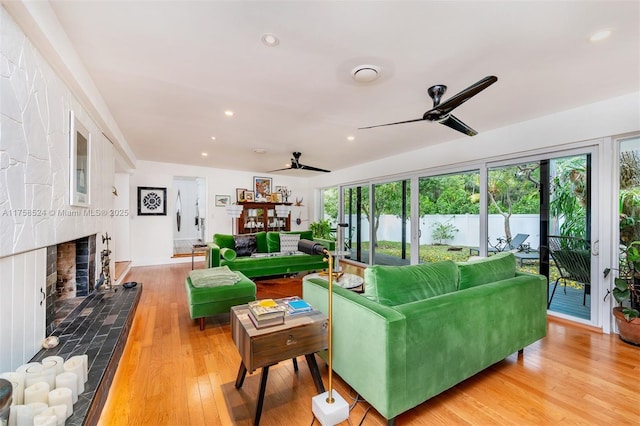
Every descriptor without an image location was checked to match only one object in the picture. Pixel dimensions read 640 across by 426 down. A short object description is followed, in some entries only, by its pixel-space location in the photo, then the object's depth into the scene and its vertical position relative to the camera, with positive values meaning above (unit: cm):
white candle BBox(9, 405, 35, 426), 110 -83
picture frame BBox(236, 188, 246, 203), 743 +56
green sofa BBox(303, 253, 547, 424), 150 -71
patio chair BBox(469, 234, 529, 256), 370 -41
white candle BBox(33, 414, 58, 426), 108 -84
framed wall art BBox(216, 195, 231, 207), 720 +39
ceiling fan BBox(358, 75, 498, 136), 193 +91
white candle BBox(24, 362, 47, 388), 130 -80
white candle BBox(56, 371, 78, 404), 132 -84
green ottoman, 289 -88
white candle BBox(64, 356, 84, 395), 141 -82
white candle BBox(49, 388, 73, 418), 122 -84
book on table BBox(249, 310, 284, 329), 161 -65
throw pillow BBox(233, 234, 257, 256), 508 -57
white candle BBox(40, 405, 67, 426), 114 -85
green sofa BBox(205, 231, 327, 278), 442 -76
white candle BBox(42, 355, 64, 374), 143 -81
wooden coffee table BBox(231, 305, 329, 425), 152 -76
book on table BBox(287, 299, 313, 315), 184 -65
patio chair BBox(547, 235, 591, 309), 310 -50
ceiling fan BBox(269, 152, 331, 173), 494 +98
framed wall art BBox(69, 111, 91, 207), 217 +45
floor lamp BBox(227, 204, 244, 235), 625 +11
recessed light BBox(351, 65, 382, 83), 221 +121
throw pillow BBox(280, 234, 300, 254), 530 -56
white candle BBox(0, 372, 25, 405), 122 -79
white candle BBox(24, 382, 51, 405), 122 -82
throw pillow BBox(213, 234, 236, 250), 486 -48
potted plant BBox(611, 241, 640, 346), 260 -78
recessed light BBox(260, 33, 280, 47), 182 +121
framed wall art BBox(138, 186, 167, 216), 625 +31
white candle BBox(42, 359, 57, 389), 134 -80
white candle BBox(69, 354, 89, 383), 147 -85
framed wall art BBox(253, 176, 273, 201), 769 +79
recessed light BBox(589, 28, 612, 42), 180 +124
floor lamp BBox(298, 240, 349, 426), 157 -115
